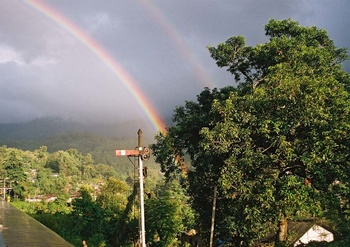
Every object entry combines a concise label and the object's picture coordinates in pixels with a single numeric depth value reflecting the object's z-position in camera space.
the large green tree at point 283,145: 9.84
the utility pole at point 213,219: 12.09
